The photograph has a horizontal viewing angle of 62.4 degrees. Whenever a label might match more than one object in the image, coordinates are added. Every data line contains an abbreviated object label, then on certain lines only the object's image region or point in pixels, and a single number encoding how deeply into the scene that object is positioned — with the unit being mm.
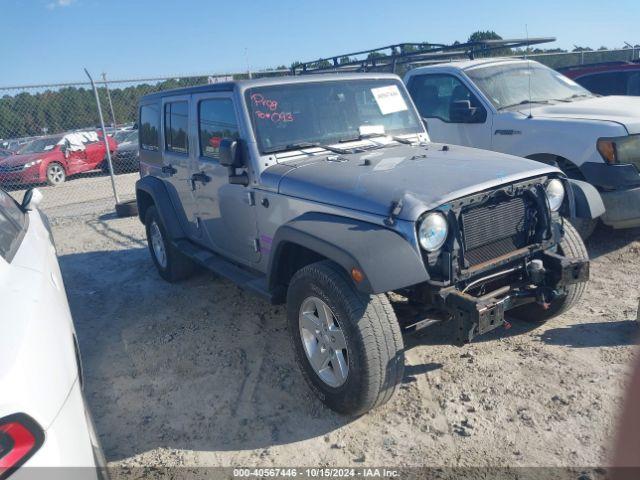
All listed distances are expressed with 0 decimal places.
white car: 1794
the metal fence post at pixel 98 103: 8936
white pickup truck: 5070
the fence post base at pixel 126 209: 9383
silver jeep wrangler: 2980
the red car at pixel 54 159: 14075
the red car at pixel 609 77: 8802
